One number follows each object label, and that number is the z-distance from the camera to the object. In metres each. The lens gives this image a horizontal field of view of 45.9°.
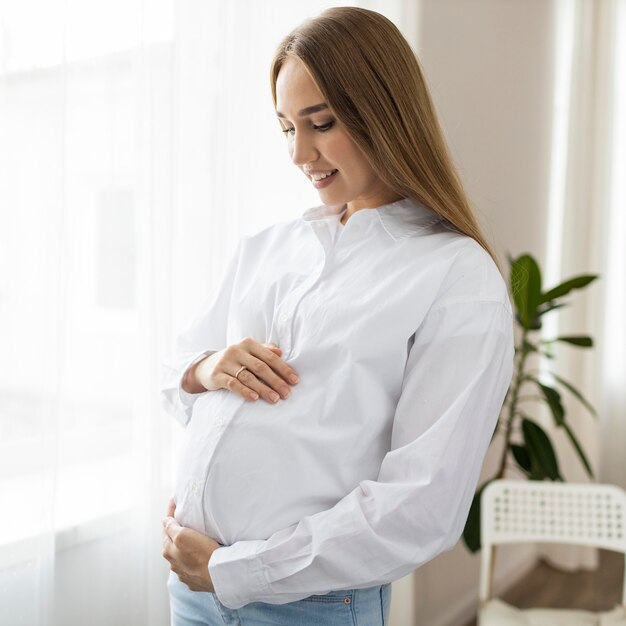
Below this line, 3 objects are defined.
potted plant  2.31
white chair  2.02
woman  1.02
